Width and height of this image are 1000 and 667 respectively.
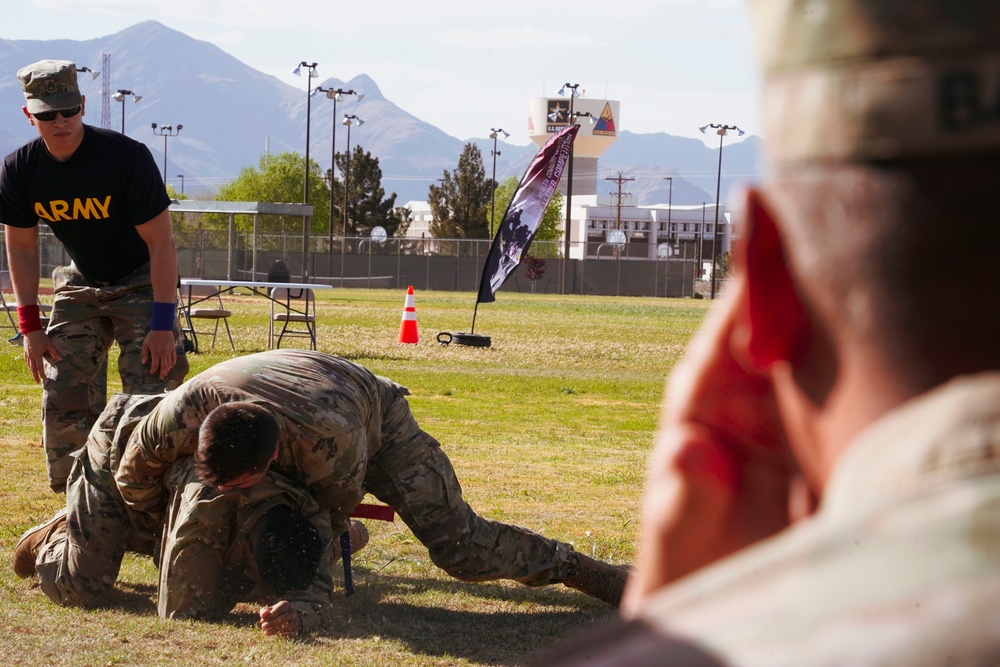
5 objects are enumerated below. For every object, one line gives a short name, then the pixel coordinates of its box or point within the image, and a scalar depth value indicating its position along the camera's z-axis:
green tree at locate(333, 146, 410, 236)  86.81
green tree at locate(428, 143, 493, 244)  82.88
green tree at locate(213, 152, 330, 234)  93.06
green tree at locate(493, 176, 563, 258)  85.49
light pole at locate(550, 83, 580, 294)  53.72
